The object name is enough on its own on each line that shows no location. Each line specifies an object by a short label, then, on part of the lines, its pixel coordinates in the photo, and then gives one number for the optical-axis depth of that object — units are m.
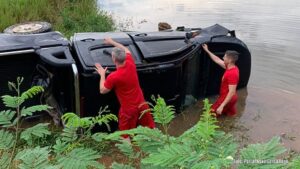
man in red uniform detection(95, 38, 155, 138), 5.34
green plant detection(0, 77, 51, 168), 2.35
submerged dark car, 5.56
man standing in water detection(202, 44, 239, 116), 6.51
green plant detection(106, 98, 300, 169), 1.68
